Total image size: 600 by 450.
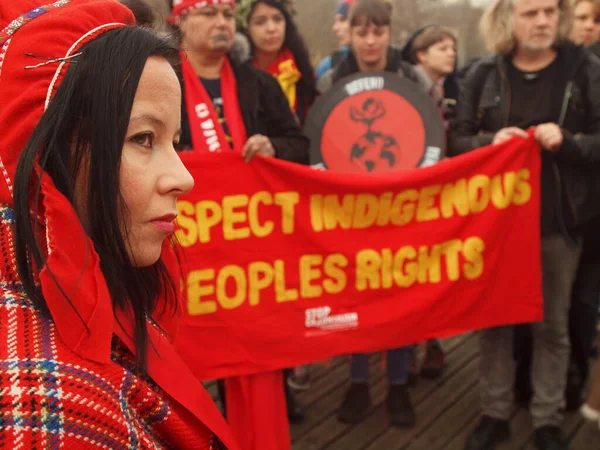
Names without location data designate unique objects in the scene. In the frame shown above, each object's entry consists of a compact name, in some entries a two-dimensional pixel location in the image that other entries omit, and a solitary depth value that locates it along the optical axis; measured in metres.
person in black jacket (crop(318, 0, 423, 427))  3.20
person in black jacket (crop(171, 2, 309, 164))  2.76
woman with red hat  0.71
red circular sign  2.90
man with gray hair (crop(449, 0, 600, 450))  2.70
